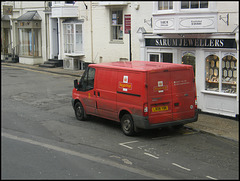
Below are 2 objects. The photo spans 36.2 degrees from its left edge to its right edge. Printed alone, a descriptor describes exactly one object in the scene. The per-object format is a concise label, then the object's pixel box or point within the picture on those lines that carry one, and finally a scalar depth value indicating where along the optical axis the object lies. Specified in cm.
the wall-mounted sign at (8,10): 2290
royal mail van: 932
